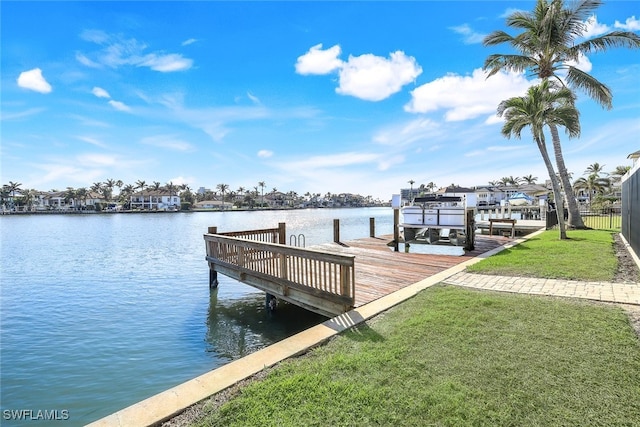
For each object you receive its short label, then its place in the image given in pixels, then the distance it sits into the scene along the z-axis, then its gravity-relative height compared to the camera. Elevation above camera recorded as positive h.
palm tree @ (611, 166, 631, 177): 48.16 +5.04
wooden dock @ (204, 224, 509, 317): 5.86 -1.65
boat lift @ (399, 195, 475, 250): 12.09 -0.67
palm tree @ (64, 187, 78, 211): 109.00 +5.67
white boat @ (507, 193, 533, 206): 27.74 +0.37
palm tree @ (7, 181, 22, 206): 104.38 +8.14
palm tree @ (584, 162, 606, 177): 56.59 +6.09
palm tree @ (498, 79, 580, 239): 14.02 +4.02
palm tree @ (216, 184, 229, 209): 144.38 +10.06
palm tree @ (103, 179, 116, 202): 122.75 +8.97
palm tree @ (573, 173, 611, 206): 51.26 +3.19
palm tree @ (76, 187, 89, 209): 109.21 +5.77
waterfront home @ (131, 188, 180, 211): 120.37 +3.50
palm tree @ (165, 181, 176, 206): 131.60 +9.57
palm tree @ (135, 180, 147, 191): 131.25 +10.55
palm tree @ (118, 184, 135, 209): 123.21 +7.05
